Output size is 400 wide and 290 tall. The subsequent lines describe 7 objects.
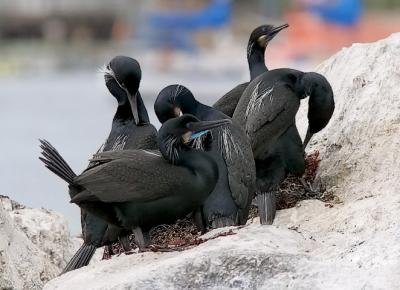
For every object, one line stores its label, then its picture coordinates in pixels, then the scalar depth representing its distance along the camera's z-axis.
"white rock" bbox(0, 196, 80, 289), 16.62
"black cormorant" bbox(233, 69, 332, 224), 17.02
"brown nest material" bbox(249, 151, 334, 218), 17.16
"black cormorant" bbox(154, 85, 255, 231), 15.92
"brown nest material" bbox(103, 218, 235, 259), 16.09
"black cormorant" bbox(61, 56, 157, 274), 16.19
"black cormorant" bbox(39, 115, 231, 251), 14.68
